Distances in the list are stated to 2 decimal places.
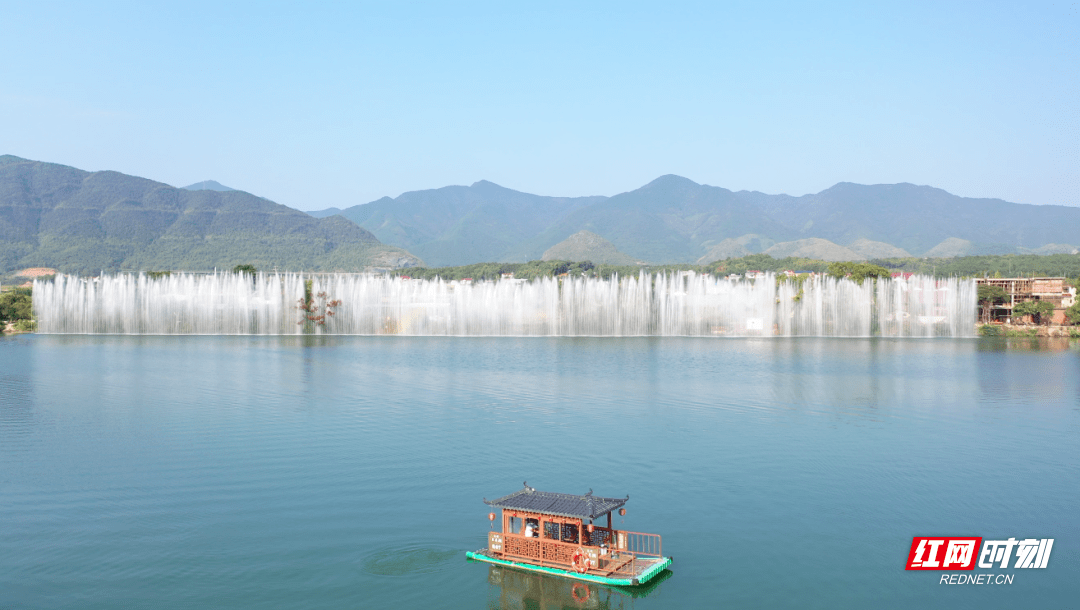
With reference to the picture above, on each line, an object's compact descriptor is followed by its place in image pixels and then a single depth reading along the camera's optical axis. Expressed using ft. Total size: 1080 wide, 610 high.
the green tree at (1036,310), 300.40
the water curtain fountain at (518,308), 297.74
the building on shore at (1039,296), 311.06
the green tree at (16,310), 306.55
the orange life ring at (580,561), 57.21
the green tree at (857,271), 313.32
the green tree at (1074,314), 295.48
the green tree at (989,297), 306.14
